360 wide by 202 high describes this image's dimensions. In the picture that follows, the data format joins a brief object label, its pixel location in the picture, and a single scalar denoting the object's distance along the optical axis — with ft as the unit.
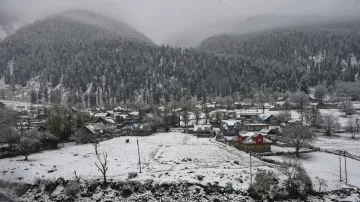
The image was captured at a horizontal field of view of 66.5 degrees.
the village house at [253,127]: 260.33
